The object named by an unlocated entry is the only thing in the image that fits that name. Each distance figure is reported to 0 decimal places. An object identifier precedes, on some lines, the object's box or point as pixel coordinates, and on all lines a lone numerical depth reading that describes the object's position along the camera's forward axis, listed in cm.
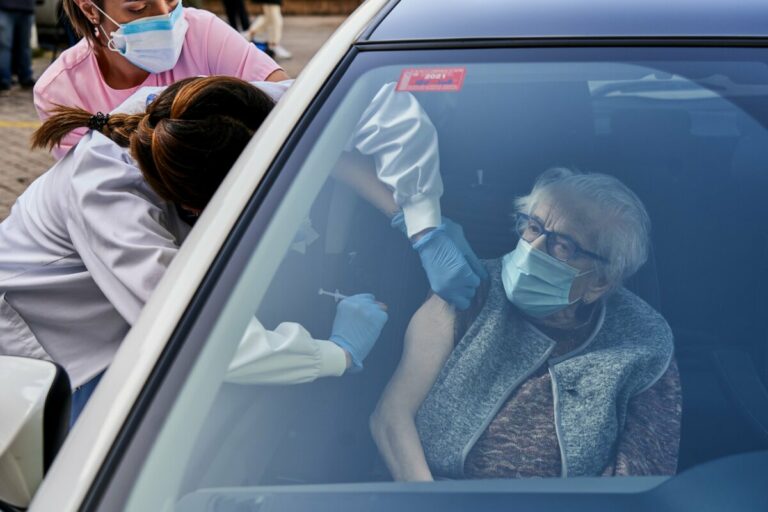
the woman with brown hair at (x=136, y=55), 300
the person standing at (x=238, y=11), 1093
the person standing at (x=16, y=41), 879
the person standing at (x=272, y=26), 1032
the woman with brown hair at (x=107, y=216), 214
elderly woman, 165
